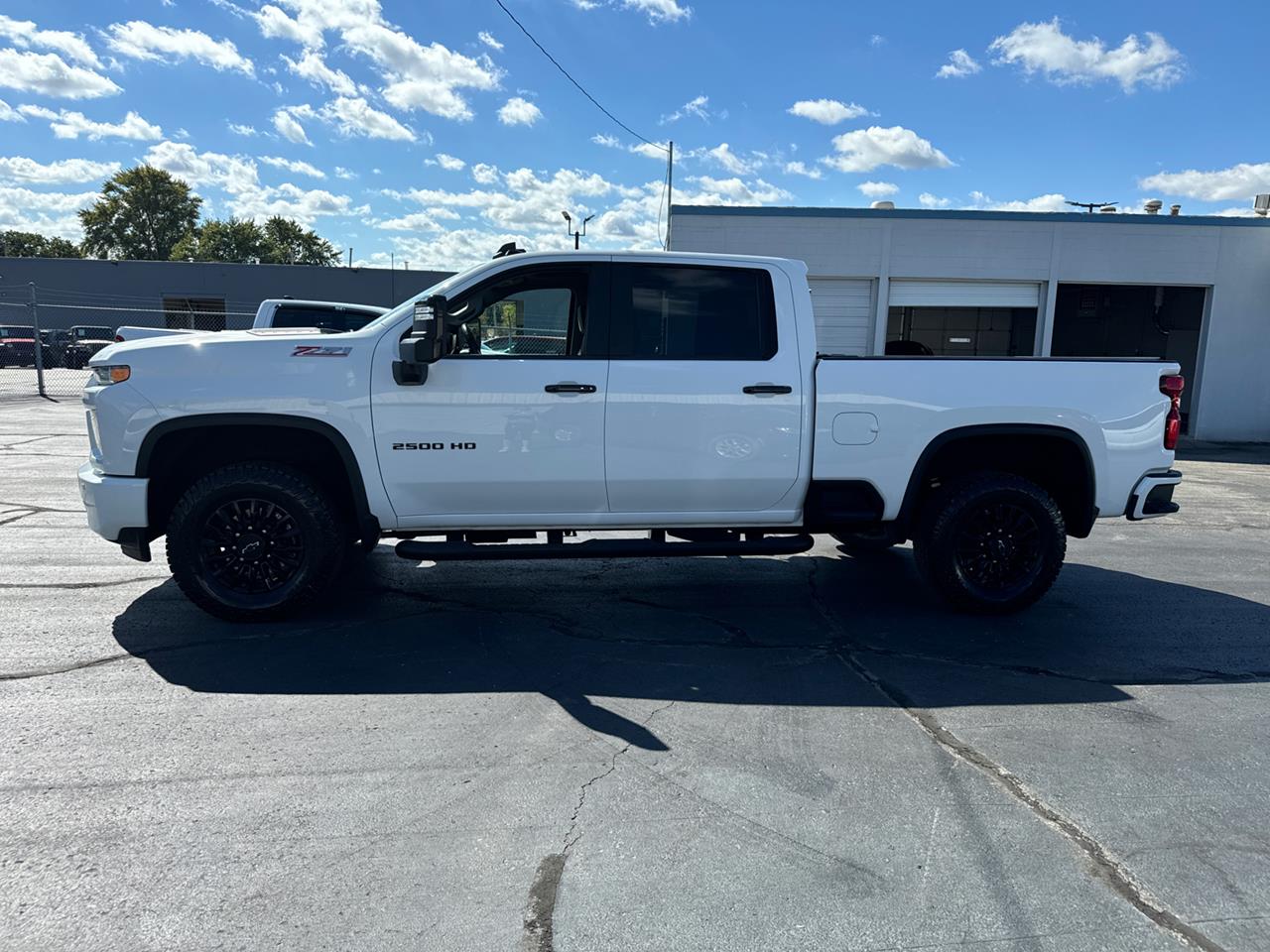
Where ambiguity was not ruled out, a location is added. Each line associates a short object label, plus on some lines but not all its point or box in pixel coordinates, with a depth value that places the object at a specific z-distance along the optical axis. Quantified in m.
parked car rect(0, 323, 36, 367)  32.94
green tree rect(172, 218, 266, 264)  68.38
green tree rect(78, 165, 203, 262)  69.44
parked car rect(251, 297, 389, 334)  11.42
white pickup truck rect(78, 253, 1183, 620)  4.88
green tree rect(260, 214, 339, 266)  76.00
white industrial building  15.38
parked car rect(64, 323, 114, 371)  29.09
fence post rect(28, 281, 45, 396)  18.18
